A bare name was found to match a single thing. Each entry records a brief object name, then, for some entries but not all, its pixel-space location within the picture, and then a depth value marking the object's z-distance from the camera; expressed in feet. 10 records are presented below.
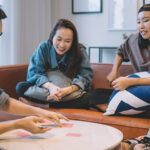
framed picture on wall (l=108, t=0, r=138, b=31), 14.32
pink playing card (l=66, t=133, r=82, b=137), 6.69
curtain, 13.03
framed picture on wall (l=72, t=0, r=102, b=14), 14.91
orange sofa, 8.16
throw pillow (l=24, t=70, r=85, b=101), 9.22
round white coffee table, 6.28
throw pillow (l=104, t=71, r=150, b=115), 8.24
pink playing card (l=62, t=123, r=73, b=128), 7.09
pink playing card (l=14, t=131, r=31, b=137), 6.69
